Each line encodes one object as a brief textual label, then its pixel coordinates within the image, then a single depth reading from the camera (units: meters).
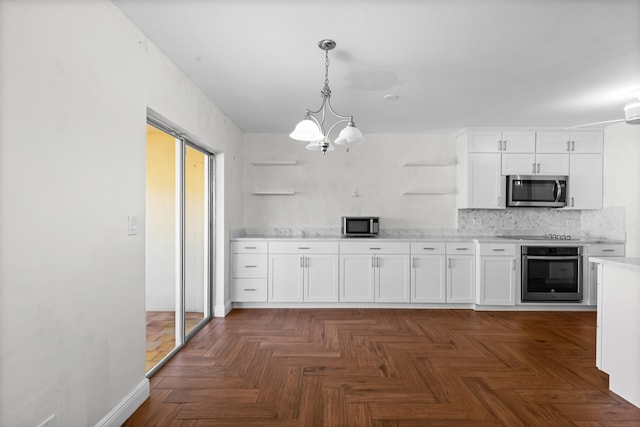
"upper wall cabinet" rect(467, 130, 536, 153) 4.73
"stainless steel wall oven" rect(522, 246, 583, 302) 4.38
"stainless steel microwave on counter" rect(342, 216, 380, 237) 4.75
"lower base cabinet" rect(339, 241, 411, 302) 4.48
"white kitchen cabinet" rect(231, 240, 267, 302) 4.50
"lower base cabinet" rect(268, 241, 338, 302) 4.49
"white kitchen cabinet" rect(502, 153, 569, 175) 4.71
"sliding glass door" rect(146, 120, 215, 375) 2.80
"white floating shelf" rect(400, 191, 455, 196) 5.08
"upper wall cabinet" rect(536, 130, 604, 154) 4.71
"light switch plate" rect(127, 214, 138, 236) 2.11
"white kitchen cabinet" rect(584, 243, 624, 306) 4.37
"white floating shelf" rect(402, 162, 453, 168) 5.06
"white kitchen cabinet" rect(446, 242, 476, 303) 4.49
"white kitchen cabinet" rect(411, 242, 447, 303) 4.50
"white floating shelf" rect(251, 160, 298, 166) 5.05
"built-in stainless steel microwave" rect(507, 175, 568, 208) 4.67
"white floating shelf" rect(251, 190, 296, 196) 5.05
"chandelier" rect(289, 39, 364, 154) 2.23
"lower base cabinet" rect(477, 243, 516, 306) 4.42
